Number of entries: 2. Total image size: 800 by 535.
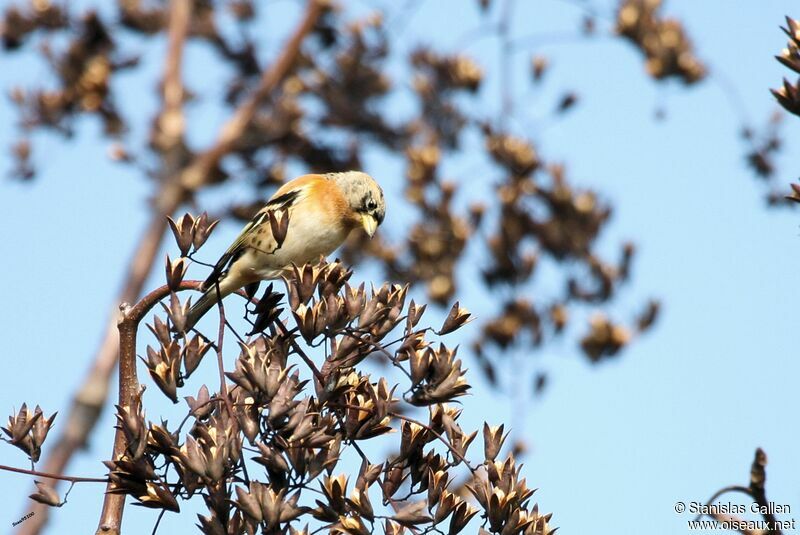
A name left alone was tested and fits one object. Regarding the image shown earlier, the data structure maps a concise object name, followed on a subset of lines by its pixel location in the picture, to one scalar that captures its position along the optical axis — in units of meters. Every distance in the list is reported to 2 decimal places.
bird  12.19
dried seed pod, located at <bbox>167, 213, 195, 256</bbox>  7.22
